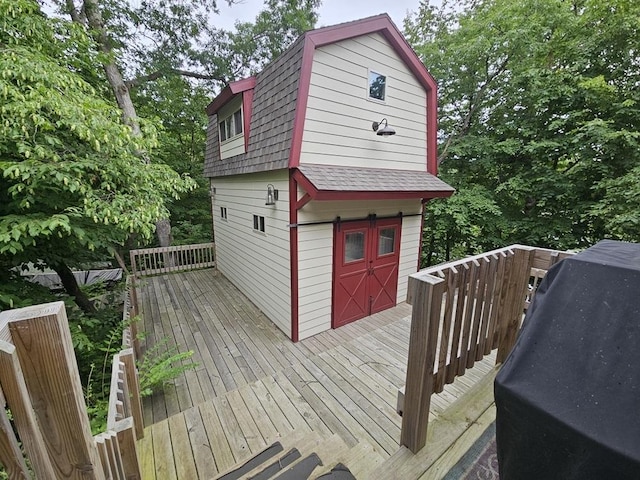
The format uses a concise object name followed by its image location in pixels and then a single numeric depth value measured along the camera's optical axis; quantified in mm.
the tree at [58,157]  2412
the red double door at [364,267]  4523
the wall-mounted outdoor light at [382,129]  4164
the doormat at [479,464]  1556
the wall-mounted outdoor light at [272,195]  4277
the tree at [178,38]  6934
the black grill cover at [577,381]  854
